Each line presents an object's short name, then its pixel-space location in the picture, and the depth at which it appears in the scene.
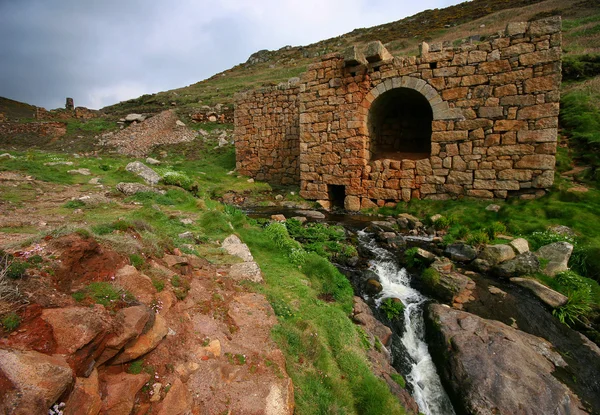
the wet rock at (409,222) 9.63
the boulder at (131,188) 8.21
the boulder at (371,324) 5.02
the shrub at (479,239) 7.57
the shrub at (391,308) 5.61
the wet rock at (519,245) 6.92
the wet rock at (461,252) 7.20
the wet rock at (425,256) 7.02
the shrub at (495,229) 7.88
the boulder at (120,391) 2.24
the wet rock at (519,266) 6.38
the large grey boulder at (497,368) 3.94
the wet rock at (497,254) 6.72
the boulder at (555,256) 6.34
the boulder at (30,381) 1.76
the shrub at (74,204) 6.47
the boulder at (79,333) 2.24
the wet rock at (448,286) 5.96
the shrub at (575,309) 5.30
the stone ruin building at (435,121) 9.15
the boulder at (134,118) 23.76
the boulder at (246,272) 4.81
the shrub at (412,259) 7.11
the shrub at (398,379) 4.26
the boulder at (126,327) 2.49
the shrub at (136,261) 3.60
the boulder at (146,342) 2.58
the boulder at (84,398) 2.02
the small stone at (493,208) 9.38
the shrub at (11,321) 2.10
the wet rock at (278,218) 9.52
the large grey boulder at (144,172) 10.00
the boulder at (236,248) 5.51
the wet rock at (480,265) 6.75
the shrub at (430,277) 6.29
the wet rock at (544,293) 5.54
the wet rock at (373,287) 6.20
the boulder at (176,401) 2.42
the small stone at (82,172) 9.92
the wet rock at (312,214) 10.80
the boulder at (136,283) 3.18
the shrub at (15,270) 2.45
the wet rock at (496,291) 5.93
